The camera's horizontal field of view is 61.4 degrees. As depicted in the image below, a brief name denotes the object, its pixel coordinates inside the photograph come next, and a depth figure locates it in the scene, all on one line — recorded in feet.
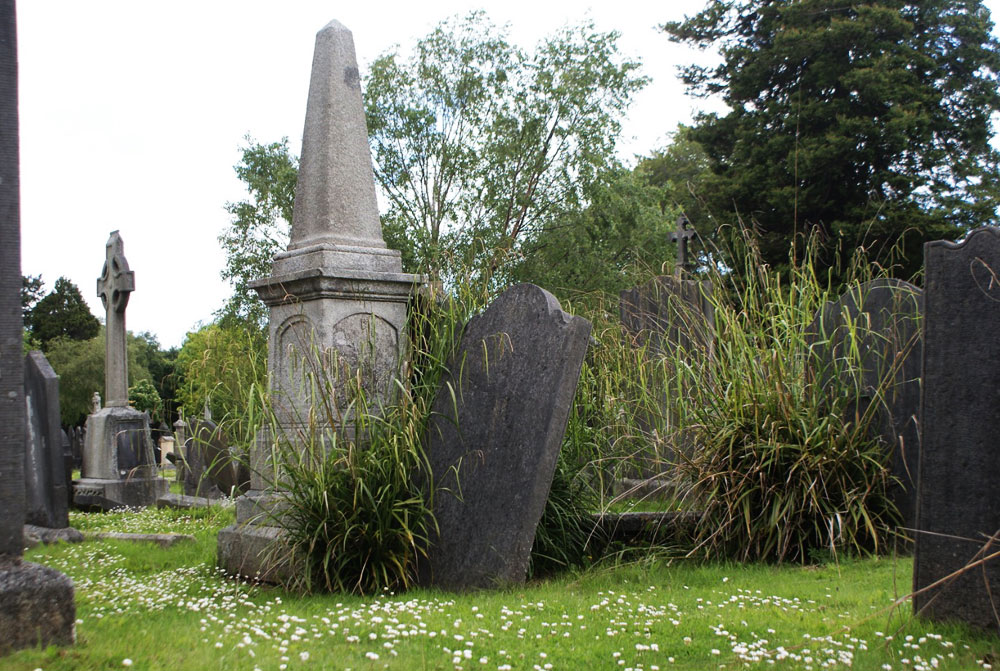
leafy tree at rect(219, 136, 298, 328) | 68.23
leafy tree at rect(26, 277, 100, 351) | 149.62
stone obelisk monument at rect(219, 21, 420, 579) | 15.75
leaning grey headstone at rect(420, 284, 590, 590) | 13.85
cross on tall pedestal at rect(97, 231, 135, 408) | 35.60
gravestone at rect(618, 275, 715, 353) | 23.12
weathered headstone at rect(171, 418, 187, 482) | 34.31
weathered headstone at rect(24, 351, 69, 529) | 23.59
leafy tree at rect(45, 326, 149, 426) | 129.08
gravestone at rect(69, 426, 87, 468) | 65.71
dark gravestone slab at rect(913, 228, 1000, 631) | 10.16
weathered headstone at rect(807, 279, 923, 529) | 15.28
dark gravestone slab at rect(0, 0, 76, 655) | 9.52
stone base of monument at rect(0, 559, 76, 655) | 9.42
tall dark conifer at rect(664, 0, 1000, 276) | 54.80
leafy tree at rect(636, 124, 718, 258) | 69.97
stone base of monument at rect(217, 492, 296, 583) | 14.53
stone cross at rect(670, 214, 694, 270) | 35.37
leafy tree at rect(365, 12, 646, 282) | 70.08
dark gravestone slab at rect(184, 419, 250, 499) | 30.78
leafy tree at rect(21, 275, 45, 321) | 152.18
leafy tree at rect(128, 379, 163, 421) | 113.91
